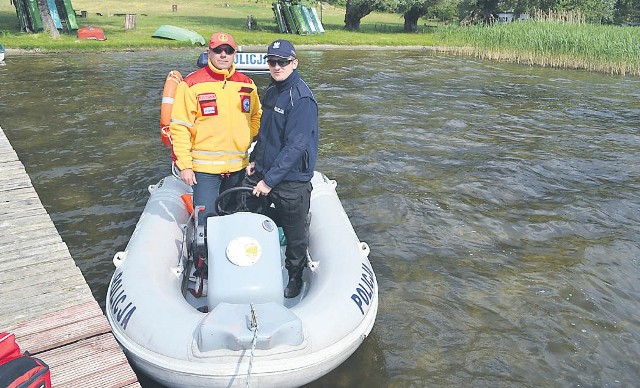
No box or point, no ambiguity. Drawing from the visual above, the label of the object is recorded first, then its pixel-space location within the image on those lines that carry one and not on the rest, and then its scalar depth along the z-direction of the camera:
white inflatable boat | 3.33
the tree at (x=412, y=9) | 30.83
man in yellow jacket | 4.32
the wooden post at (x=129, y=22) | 25.97
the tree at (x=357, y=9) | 30.55
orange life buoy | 6.03
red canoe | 22.44
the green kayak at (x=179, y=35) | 23.20
